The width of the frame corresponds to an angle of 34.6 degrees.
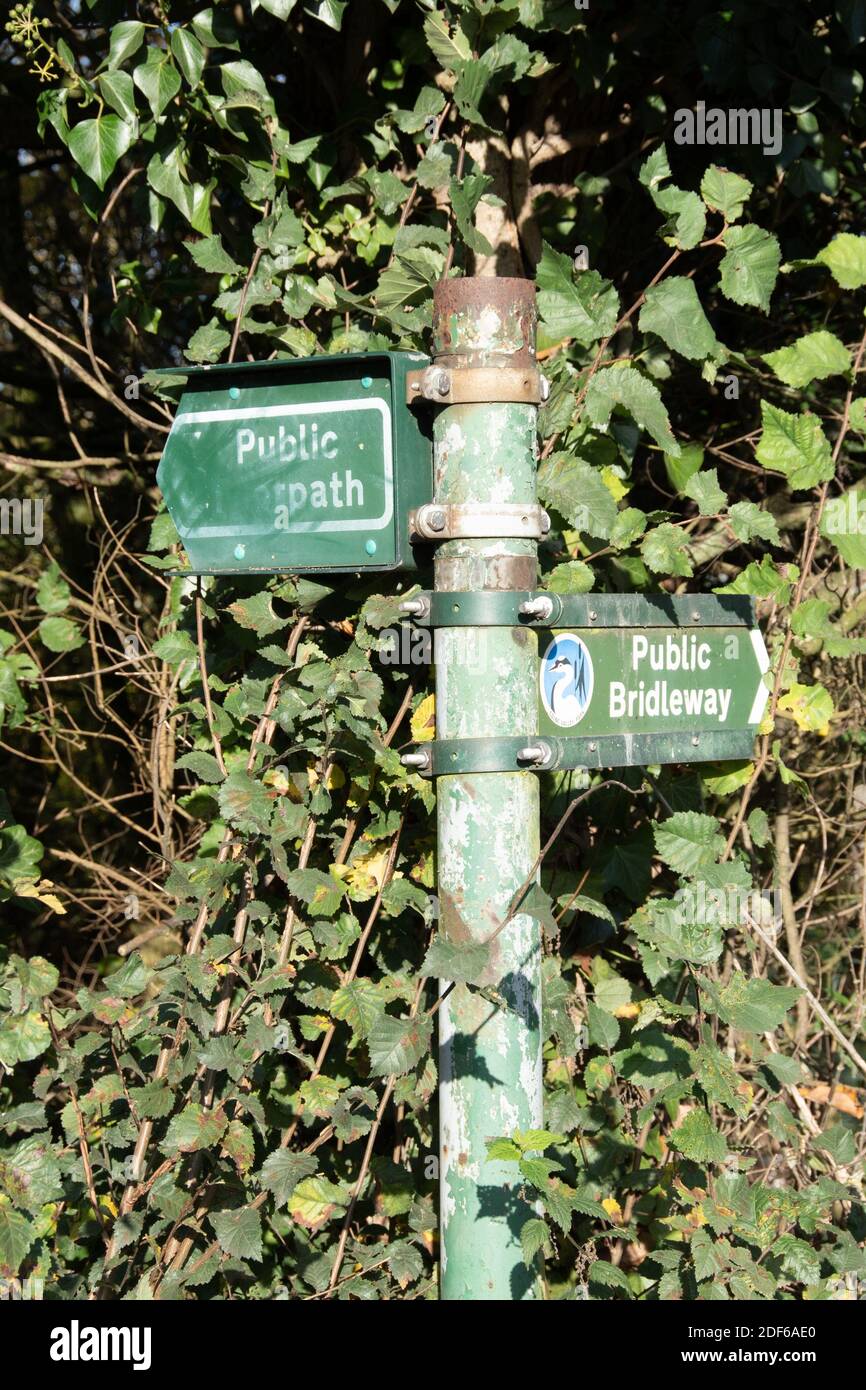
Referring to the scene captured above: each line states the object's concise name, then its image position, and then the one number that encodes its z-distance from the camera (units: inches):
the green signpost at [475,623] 68.3
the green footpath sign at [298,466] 70.6
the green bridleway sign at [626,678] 68.3
